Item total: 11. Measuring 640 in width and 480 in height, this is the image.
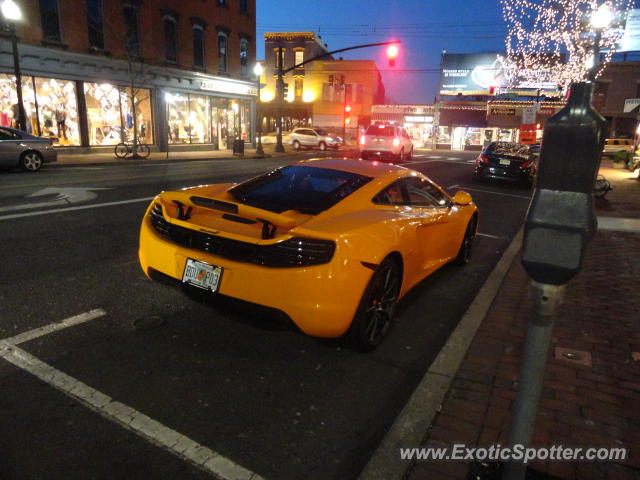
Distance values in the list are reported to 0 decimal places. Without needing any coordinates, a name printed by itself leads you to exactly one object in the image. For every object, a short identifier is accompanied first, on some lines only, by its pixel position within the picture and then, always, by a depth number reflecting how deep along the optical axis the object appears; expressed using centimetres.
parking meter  161
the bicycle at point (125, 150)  2164
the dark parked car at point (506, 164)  1533
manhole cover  386
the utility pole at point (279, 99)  2708
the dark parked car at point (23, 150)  1340
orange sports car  317
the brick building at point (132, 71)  2080
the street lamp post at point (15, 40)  1689
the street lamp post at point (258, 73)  2708
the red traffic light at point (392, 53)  2320
